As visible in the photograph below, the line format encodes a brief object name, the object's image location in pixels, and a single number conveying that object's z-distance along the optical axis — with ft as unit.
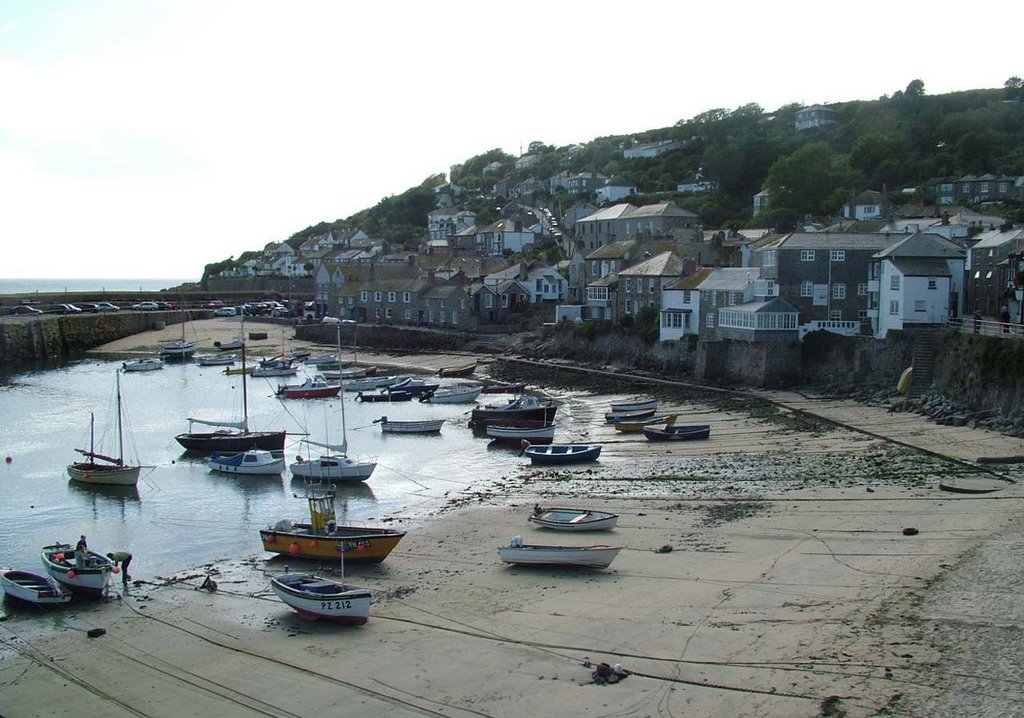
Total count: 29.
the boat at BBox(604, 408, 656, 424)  154.20
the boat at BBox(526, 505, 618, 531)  92.94
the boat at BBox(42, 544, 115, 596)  83.82
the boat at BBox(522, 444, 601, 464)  132.36
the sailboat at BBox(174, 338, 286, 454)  148.66
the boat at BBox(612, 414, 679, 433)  148.56
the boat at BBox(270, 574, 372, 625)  73.10
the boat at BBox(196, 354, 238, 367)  270.26
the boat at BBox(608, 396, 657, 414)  158.51
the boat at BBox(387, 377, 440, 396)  201.16
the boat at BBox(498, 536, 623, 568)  82.02
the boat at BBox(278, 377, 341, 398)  210.38
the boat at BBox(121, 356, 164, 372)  263.39
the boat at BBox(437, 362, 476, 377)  228.63
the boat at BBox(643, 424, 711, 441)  138.51
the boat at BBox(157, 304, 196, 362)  286.25
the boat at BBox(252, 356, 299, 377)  246.27
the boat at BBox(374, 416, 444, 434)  163.53
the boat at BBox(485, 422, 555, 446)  146.30
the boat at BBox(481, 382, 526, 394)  198.23
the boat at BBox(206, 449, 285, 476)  135.95
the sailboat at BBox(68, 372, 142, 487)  127.85
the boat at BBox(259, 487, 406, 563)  88.43
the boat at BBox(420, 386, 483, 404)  195.42
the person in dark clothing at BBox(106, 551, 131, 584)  88.12
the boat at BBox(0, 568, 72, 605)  82.38
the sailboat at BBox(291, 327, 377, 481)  128.36
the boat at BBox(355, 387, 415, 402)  199.72
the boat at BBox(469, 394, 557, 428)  158.71
